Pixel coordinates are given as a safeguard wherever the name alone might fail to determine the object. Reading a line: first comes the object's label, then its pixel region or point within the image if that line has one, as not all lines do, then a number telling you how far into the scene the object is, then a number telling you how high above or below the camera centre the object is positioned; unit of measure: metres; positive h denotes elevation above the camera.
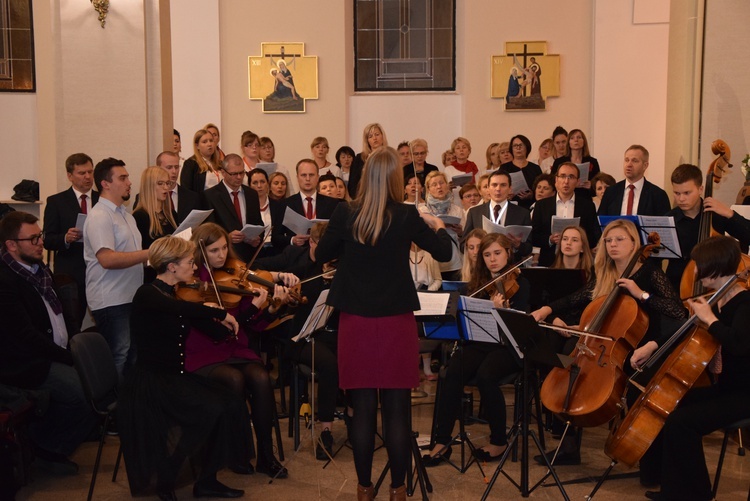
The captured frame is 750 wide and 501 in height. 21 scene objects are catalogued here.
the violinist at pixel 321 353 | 5.14 -1.27
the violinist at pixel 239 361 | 4.67 -1.20
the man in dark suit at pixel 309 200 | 6.89 -0.43
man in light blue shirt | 5.18 -0.68
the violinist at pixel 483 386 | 4.87 -1.38
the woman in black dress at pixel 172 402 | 4.13 -1.27
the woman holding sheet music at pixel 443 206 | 6.75 -0.48
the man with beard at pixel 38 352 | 4.63 -1.14
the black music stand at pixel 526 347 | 4.03 -0.97
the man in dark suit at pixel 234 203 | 6.47 -0.44
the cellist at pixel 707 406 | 3.98 -1.22
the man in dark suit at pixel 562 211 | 6.65 -0.51
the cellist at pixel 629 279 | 4.81 -0.82
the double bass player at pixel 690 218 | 5.63 -0.48
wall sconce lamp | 6.34 +1.03
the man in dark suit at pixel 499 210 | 6.55 -0.49
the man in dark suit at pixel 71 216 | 5.79 -0.48
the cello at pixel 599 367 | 4.25 -1.11
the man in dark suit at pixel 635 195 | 6.34 -0.36
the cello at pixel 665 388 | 4.00 -1.15
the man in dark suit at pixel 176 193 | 6.18 -0.35
